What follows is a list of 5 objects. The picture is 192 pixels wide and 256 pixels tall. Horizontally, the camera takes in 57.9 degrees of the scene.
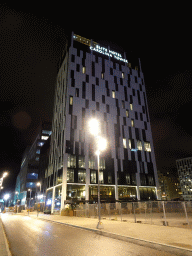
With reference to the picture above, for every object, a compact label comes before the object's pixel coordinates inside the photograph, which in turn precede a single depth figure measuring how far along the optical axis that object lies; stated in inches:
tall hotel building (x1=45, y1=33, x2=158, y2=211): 1871.3
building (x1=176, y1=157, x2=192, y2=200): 5551.2
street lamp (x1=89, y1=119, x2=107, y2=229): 587.8
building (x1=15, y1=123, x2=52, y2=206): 3940.9
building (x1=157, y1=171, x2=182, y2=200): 6200.8
